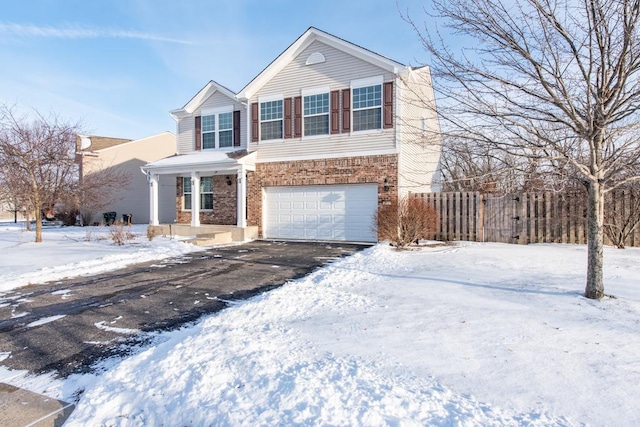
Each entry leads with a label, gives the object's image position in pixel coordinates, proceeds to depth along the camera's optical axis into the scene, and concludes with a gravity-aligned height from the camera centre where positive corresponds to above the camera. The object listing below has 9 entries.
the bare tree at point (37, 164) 12.96 +1.89
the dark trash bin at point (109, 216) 24.99 +0.01
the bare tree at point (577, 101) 4.51 +1.57
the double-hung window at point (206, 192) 16.50 +1.09
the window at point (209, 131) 16.47 +3.84
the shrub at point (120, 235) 12.09 -0.66
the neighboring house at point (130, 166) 24.38 +3.48
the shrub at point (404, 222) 10.71 -0.18
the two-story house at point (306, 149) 12.72 +2.57
